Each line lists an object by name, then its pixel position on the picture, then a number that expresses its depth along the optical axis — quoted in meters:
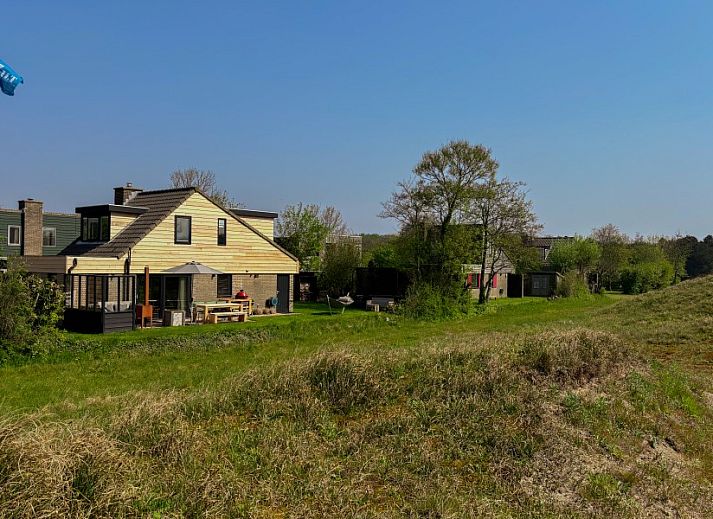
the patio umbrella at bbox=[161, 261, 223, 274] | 24.97
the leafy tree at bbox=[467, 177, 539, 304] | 35.84
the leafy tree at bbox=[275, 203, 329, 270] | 47.03
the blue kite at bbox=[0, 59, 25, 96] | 9.51
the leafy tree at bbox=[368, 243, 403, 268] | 39.66
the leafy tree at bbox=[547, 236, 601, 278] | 56.06
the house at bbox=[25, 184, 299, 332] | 23.05
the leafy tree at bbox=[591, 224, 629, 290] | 60.88
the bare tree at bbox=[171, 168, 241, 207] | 53.16
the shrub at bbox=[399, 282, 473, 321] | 28.56
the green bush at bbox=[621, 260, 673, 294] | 56.53
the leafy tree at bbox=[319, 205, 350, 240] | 61.97
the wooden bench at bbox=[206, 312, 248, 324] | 24.45
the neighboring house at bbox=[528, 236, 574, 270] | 63.09
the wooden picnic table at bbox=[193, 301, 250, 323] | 24.53
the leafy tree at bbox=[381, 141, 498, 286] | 34.53
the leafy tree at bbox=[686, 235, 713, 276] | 77.49
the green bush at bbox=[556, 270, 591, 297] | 46.62
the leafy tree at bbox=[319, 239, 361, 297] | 39.47
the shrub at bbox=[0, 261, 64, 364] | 14.45
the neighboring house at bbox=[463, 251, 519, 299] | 40.78
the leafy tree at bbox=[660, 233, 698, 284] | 67.06
